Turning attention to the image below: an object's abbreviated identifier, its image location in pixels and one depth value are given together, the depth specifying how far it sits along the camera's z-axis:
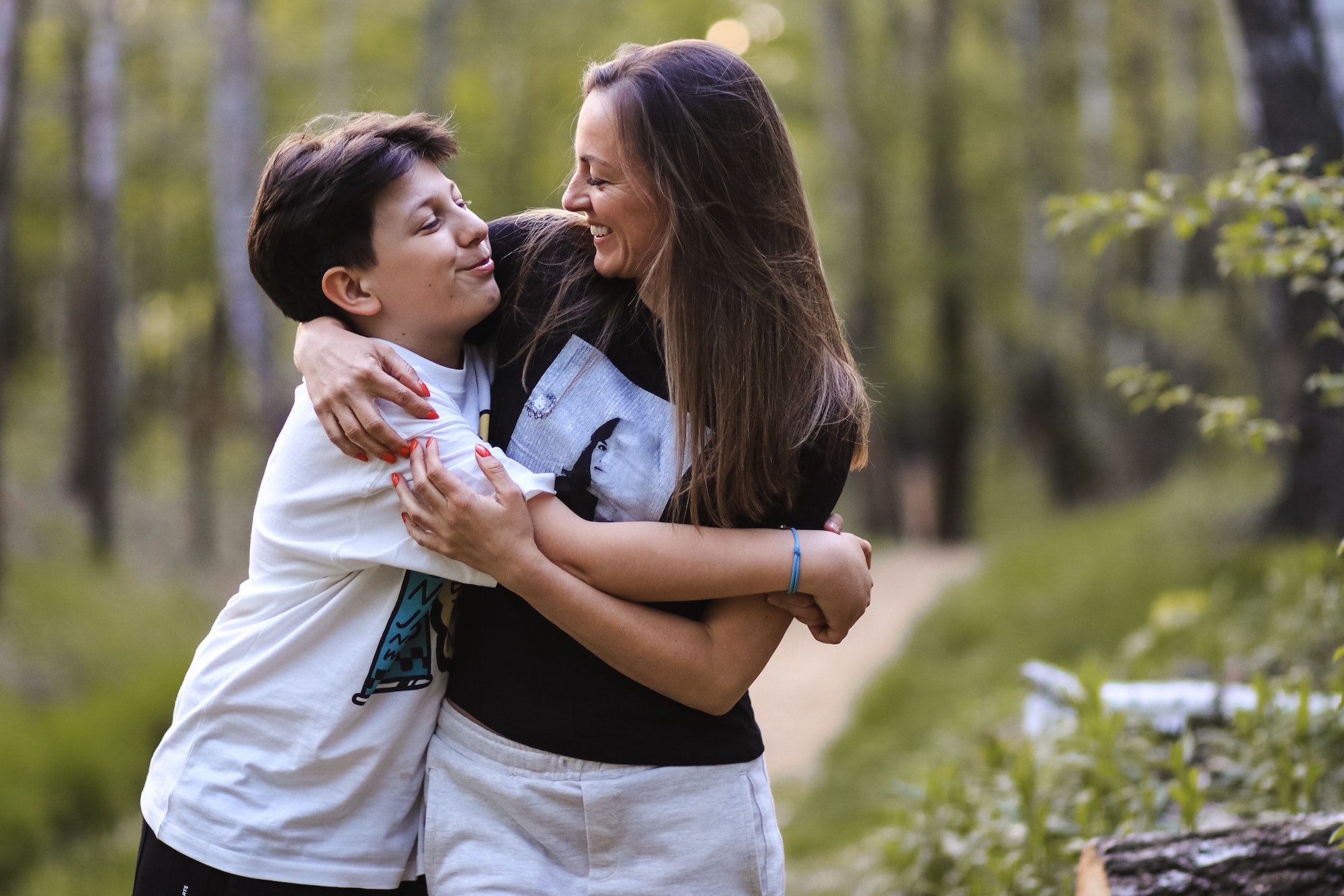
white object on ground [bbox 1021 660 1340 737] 4.11
